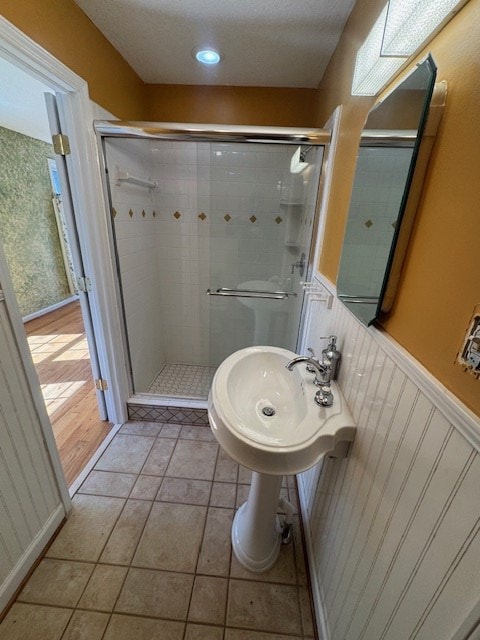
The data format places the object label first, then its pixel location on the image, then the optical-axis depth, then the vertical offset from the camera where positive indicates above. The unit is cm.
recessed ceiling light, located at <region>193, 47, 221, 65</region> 150 +89
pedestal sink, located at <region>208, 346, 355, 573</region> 74 -64
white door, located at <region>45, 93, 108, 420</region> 129 -18
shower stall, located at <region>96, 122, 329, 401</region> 184 -22
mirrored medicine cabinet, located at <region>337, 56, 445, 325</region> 54 +10
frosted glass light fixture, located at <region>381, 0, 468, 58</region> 52 +44
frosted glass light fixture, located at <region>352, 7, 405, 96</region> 74 +47
